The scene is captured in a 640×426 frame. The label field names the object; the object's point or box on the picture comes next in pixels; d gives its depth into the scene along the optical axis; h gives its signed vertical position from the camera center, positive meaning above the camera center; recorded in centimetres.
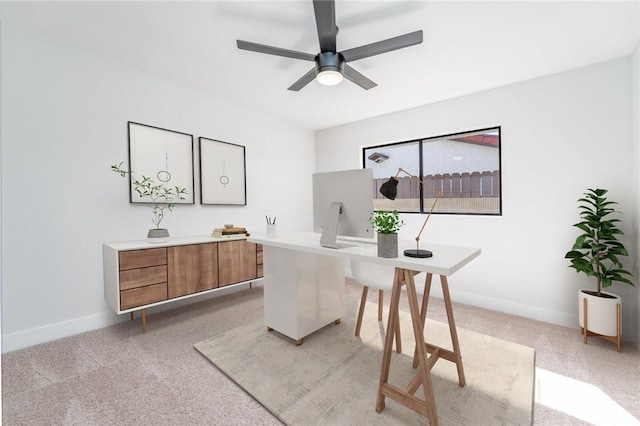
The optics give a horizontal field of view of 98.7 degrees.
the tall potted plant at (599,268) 232 -56
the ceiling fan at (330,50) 180 +117
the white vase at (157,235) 276 -23
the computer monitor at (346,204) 191 +4
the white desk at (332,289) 150 -64
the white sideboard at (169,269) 241 -56
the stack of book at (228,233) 317 -25
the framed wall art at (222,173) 340 +50
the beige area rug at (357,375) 162 -119
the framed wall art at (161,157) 286 +61
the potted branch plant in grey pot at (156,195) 278 +19
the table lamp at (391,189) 177 +13
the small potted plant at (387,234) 160 -15
